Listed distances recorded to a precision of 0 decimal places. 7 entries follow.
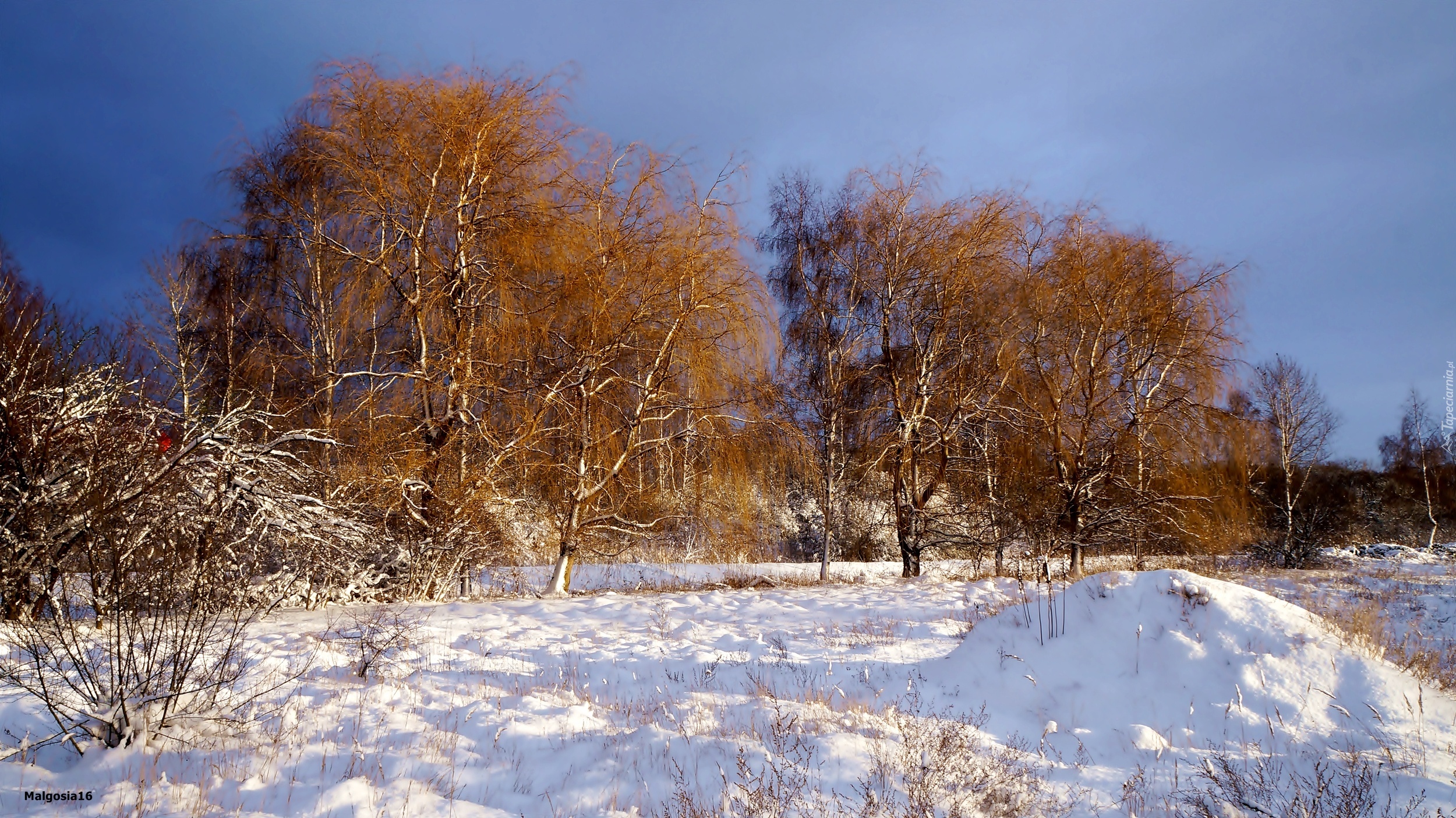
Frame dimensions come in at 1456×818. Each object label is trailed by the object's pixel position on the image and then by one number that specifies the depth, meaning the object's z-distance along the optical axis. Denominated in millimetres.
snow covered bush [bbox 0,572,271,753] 3494
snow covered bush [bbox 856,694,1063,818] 3201
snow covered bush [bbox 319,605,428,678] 5199
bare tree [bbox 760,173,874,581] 14945
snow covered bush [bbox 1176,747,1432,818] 3188
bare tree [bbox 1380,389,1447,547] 27484
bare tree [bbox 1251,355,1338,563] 21938
